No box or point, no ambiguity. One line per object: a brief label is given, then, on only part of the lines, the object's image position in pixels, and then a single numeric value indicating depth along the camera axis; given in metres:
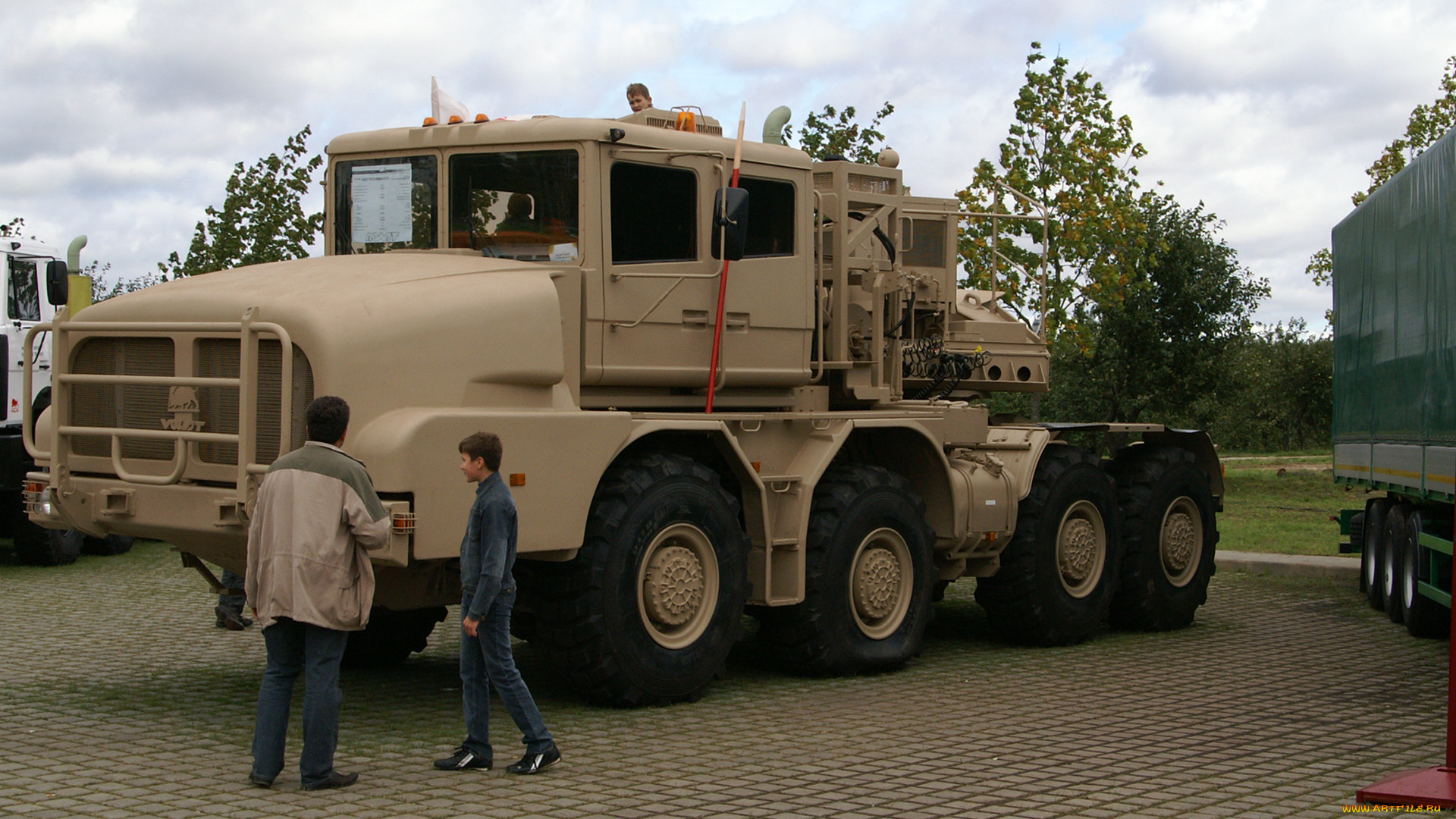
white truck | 16.70
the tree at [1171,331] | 33.69
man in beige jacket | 7.09
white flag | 10.13
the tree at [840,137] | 26.66
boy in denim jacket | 7.31
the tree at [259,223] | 21.42
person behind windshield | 9.67
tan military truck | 8.26
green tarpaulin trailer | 11.11
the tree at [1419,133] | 41.12
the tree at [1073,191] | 28.64
